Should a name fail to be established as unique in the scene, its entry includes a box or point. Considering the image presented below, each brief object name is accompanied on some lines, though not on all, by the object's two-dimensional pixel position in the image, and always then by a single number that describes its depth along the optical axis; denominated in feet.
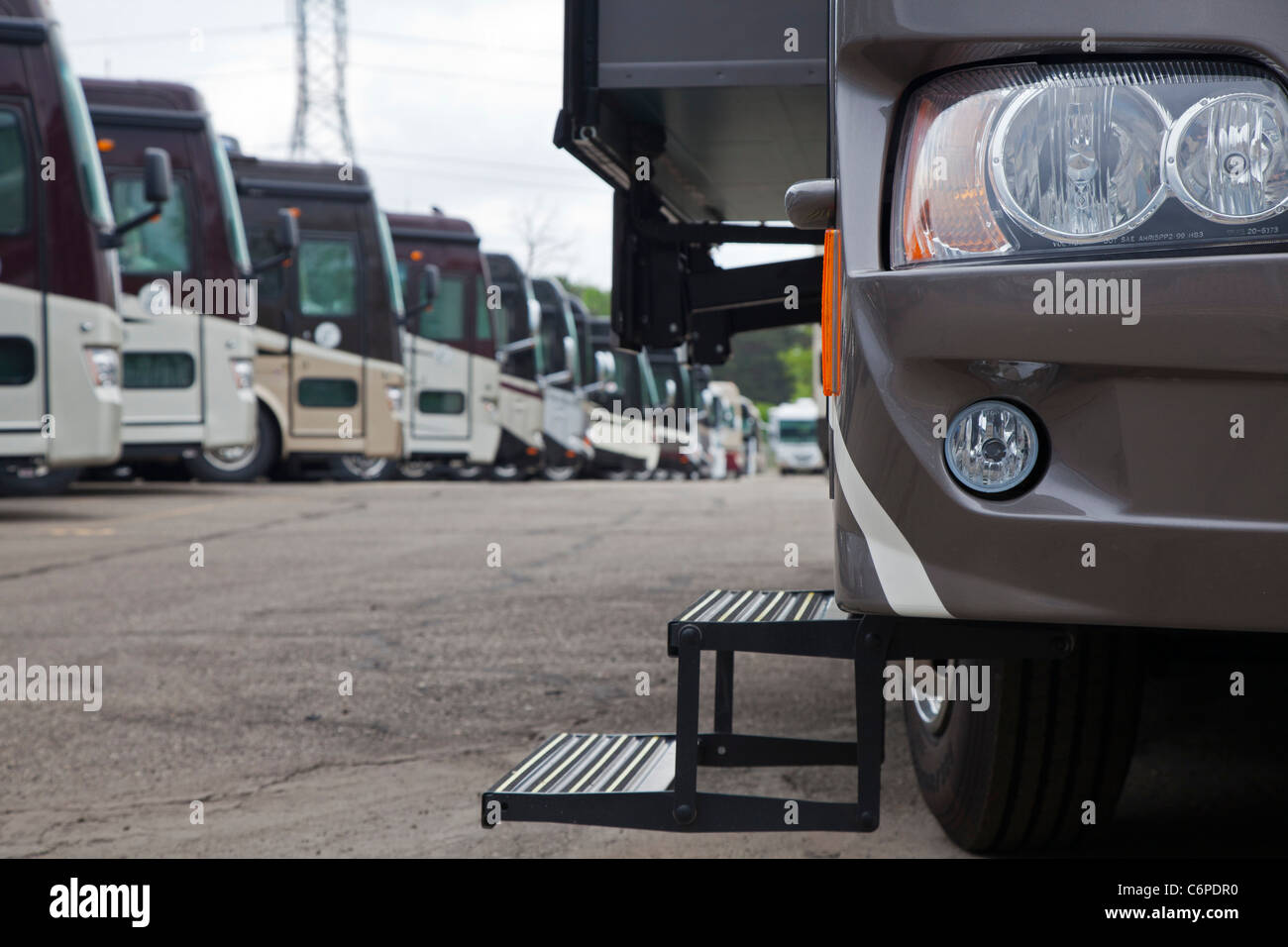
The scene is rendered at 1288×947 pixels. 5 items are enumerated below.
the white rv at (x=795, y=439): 175.22
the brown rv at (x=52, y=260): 34.35
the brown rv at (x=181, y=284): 46.62
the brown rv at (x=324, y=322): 60.23
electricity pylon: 143.97
